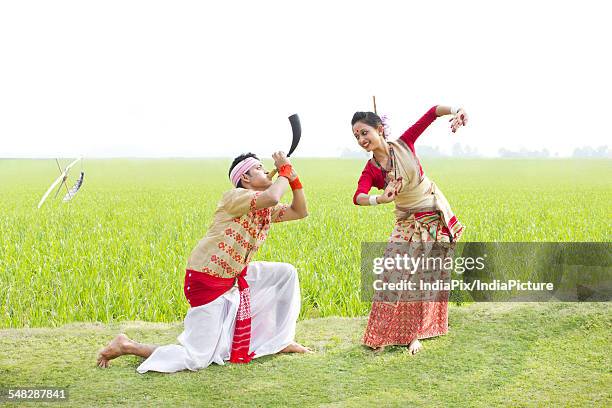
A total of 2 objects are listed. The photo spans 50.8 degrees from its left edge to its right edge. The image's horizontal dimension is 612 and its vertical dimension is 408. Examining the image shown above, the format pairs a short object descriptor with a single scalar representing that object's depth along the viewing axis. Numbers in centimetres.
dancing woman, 441
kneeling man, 428
